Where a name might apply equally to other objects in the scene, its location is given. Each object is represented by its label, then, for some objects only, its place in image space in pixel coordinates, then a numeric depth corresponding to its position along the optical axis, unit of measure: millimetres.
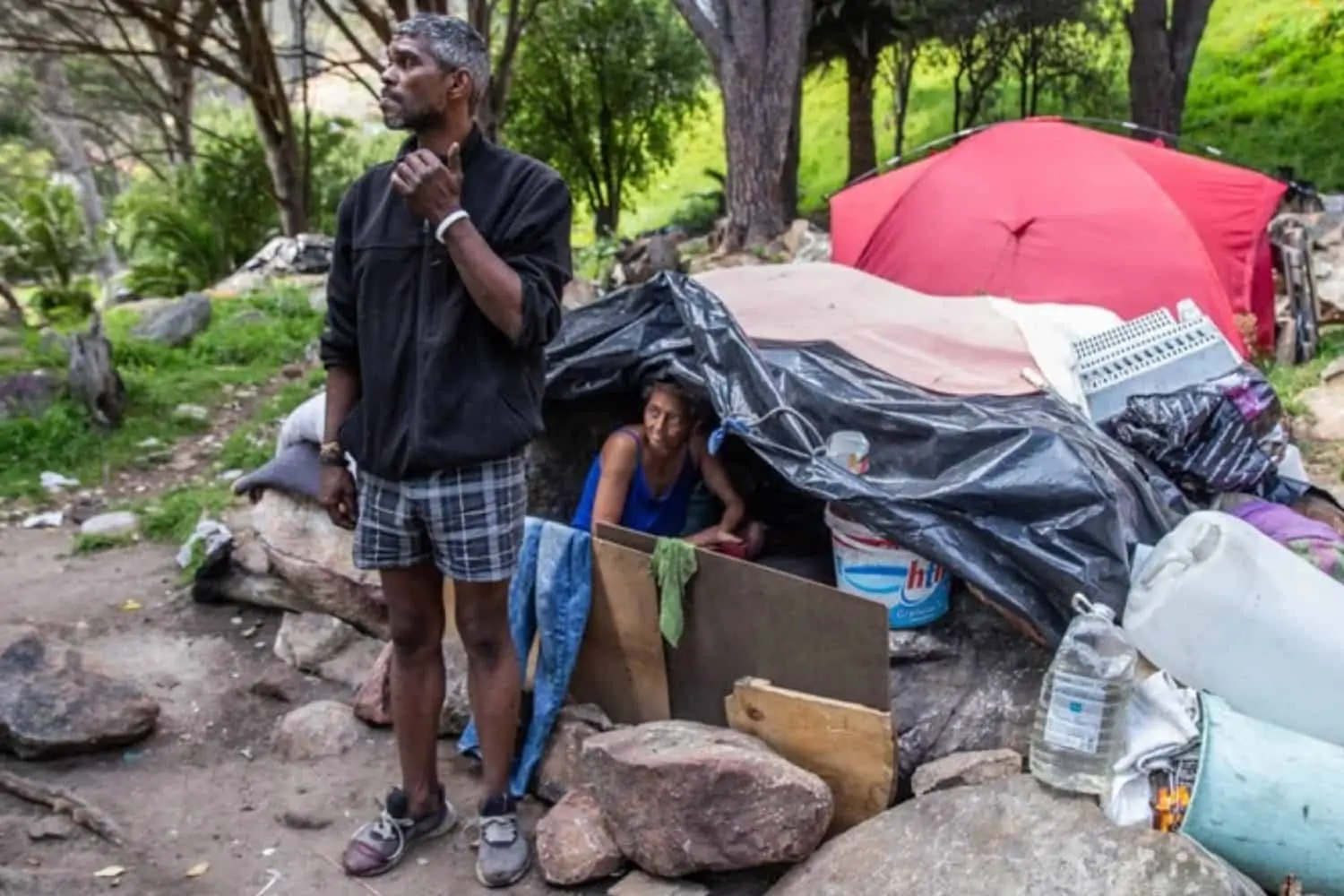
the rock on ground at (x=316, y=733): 3373
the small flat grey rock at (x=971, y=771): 2730
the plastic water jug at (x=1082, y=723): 2576
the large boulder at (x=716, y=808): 2607
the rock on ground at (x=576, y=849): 2717
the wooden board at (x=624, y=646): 3191
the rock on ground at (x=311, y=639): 3848
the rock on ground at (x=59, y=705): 3277
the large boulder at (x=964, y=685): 2977
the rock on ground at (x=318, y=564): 3910
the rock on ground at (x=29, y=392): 6559
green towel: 3070
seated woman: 3469
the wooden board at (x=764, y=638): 2814
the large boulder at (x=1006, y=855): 2312
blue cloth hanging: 3232
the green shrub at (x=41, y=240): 13078
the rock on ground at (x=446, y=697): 3396
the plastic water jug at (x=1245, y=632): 2793
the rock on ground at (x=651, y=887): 2666
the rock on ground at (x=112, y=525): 5184
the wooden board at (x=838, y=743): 2754
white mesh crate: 3959
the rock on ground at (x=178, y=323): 9203
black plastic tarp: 2984
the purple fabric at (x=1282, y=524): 3434
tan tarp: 3730
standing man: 2402
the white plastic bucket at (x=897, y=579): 3123
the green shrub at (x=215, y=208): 14812
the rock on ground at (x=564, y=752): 3088
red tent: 5789
